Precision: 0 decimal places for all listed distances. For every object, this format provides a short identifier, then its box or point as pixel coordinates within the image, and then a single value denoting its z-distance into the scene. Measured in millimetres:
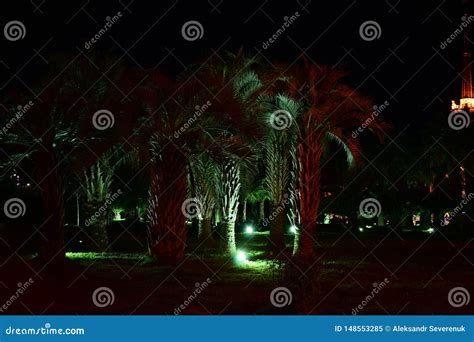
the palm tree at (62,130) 16516
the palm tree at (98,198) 24953
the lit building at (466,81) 61750
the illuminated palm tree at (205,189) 23281
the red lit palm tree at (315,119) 20484
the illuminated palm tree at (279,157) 20828
